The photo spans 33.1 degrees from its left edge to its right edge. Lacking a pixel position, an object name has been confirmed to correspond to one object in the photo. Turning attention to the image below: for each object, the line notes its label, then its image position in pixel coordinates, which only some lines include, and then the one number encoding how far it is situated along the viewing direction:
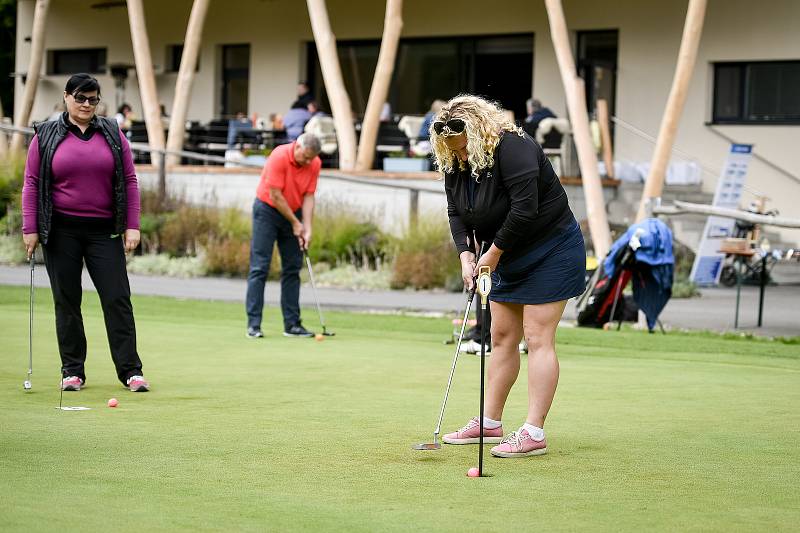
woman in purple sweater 8.30
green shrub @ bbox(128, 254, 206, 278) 20.53
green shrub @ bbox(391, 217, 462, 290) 18.86
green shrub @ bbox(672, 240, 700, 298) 18.50
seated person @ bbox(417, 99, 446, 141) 22.42
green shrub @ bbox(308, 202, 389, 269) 20.23
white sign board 19.55
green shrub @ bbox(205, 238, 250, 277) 20.28
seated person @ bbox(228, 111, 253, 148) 26.27
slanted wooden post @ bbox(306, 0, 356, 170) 22.80
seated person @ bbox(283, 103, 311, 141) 25.03
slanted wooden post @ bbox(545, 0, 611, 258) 20.17
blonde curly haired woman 6.31
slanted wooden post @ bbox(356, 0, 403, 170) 22.20
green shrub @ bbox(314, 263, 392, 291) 19.16
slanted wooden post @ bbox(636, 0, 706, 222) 19.59
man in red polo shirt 12.30
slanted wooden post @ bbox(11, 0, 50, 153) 29.59
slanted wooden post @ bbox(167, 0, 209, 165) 25.19
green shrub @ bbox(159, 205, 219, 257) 21.64
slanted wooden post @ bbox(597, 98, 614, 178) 23.81
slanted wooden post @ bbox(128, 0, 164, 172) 25.33
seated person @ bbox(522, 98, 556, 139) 22.64
